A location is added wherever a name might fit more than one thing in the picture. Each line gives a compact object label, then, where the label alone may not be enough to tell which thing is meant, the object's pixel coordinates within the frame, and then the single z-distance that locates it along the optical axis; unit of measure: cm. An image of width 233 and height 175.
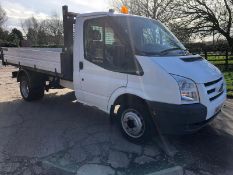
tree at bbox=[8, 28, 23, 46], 3258
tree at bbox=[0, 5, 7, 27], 3662
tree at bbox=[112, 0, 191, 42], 1240
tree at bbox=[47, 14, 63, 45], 3340
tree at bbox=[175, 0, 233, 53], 1235
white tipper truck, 265
